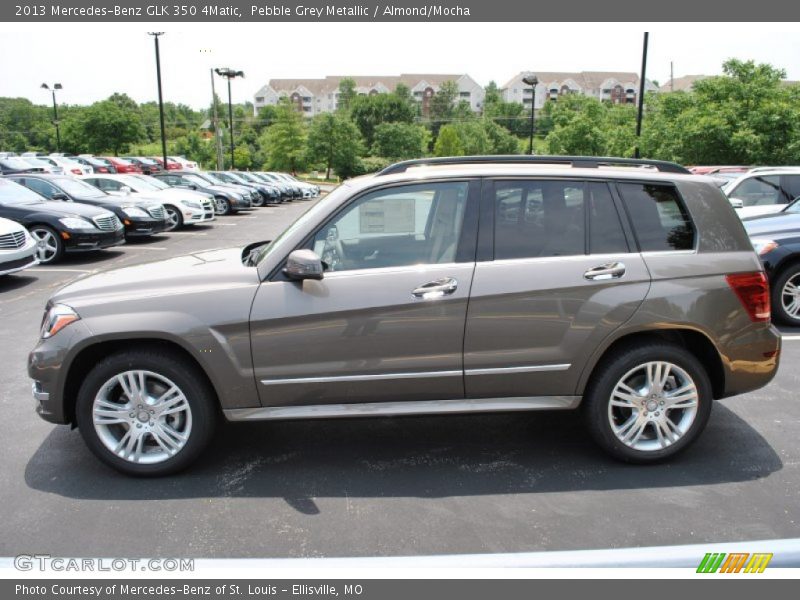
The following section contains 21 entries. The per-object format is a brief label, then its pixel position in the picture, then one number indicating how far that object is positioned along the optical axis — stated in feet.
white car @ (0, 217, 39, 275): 31.89
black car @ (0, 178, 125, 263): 40.04
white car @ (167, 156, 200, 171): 163.45
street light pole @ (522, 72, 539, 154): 108.27
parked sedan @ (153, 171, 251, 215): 79.61
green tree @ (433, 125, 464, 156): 237.86
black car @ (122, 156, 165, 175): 150.82
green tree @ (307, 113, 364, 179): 220.84
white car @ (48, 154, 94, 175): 115.11
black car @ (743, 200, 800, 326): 24.52
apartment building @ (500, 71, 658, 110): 517.55
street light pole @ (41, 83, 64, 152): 170.74
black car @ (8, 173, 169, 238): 47.96
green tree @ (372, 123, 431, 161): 291.38
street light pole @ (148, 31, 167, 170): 107.76
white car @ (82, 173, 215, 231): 61.11
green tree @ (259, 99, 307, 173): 227.81
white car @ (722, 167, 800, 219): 35.60
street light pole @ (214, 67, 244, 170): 137.28
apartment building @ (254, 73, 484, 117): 524.11
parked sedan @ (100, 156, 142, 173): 142.82
